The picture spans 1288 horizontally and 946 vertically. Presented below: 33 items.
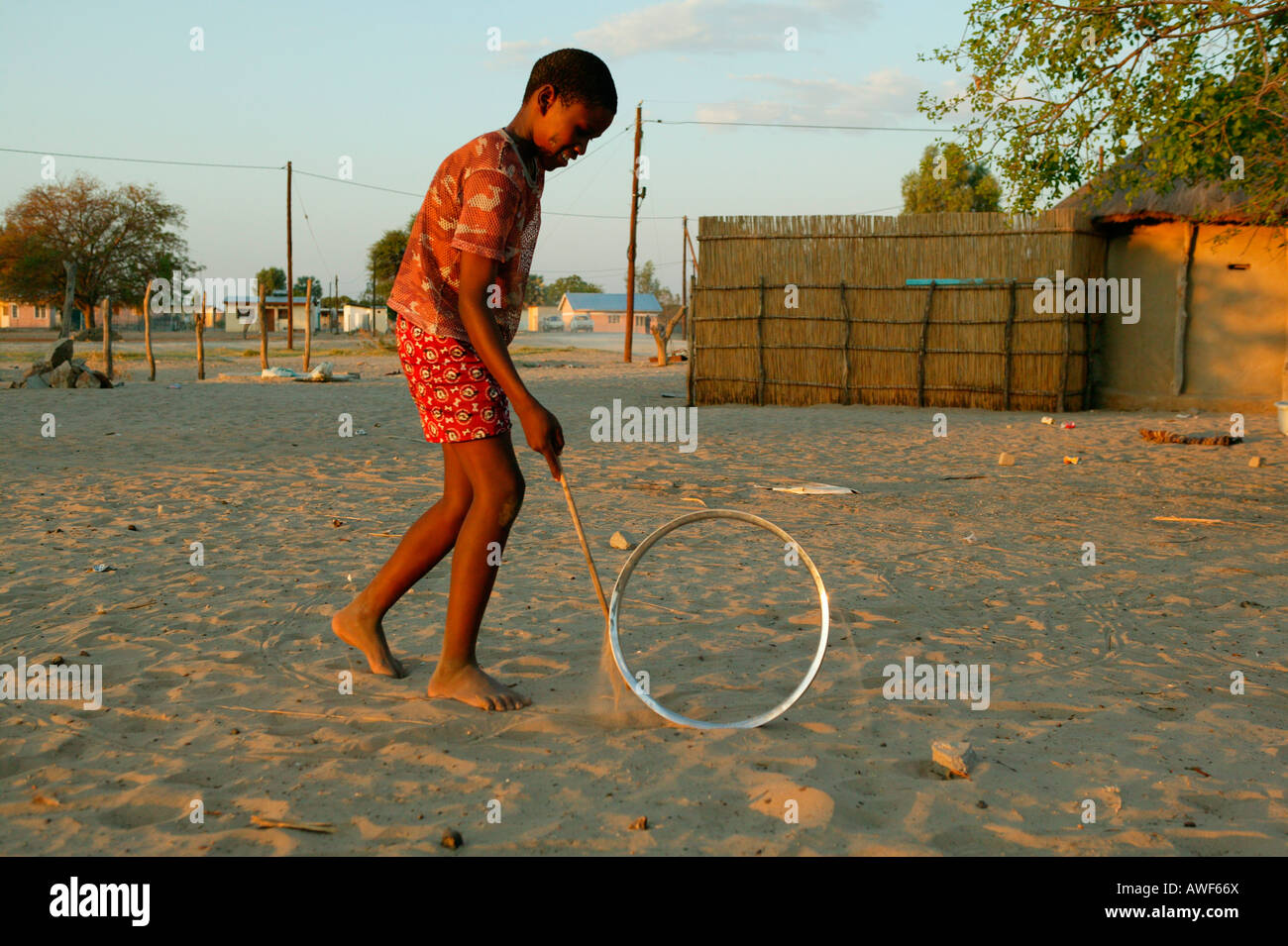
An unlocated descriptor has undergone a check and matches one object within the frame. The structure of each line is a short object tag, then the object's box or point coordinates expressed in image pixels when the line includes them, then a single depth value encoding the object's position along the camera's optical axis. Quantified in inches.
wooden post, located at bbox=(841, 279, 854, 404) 586.9
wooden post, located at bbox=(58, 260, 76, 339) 1651.1
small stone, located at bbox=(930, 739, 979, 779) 106.3
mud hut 553.6
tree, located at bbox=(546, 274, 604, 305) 5433.1
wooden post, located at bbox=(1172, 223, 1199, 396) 565.0
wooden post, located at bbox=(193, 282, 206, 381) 821.5
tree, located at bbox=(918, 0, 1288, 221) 299.0
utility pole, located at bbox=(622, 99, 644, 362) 1127.6
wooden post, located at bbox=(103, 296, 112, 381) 743.7
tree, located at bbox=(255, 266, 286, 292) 3751.0
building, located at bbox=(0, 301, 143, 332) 2650.1
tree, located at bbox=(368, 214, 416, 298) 2402.8
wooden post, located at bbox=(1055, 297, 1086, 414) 556.8
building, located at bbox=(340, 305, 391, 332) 2913.4
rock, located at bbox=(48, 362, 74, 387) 649.0
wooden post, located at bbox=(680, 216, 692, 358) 996.7
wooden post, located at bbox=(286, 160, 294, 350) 1379.9
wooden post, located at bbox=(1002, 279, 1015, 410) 559.5
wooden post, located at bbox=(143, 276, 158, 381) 758.1
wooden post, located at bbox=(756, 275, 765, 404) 592.4
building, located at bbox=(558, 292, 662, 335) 3425.2
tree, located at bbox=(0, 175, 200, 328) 1727.4
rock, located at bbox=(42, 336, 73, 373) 667.4
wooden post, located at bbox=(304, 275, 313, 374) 915.4
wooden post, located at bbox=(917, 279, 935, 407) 574.3
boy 114.3
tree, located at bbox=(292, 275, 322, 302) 3713.6
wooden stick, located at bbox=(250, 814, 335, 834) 92.6
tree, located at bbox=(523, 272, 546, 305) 4616.6
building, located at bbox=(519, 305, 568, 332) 3383.4
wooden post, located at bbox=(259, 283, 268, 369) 840.6
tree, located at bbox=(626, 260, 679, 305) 5007.1
